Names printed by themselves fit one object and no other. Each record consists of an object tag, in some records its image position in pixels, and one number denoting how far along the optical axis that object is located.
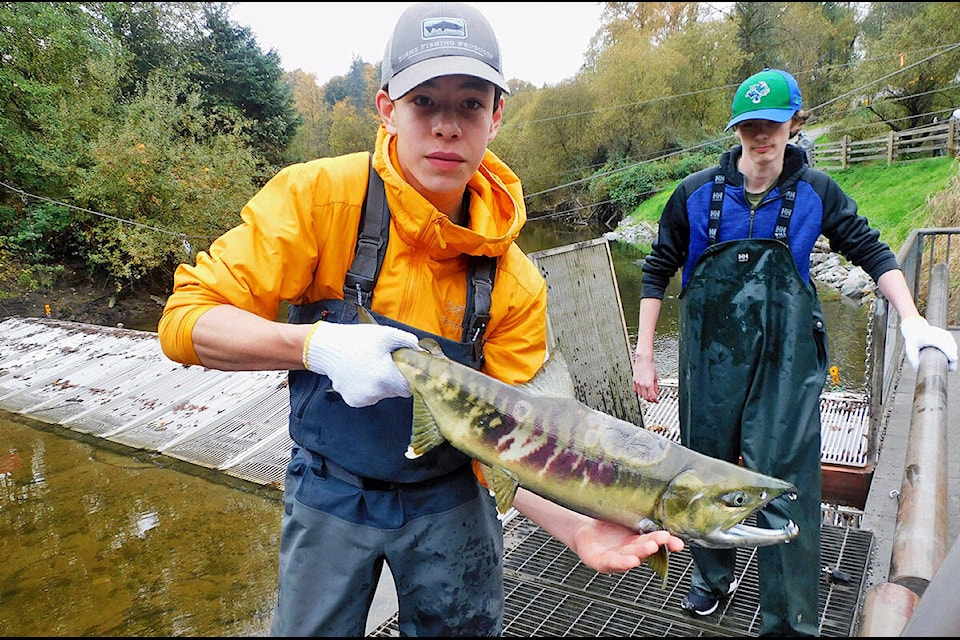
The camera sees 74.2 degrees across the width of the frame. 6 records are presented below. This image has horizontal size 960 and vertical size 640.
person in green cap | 3.04
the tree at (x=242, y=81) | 24.33
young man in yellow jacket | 1.88
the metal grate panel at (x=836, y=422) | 5.13
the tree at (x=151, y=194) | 16.77
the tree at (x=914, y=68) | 14.31
